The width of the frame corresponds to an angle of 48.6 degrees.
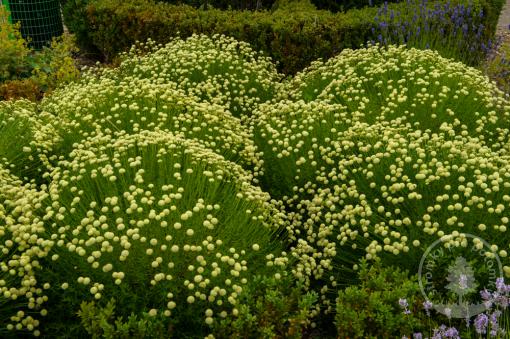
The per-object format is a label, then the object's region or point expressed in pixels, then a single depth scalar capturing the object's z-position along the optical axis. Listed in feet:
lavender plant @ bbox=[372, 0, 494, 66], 28.78
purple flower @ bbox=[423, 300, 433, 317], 11.65
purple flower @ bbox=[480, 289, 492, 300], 11.54
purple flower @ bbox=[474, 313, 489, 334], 11.03
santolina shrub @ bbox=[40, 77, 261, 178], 19.03
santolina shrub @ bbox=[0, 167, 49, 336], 12.70
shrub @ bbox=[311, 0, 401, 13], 41.73
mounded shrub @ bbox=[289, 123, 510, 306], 13.84
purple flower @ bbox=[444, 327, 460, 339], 10.97
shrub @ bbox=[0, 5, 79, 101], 28.91
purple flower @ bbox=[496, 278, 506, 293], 11.22
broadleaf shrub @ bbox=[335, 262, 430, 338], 11.89
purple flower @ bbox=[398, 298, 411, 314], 11.40
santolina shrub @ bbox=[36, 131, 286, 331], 12.51
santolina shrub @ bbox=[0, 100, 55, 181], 17.94
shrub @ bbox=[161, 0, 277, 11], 41.89
